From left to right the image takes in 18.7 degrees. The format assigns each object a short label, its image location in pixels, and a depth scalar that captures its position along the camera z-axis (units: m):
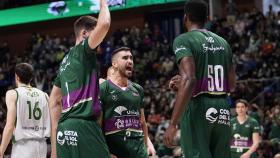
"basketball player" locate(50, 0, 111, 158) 8.17
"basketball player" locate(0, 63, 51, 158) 11.09
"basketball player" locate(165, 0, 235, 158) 7.94
